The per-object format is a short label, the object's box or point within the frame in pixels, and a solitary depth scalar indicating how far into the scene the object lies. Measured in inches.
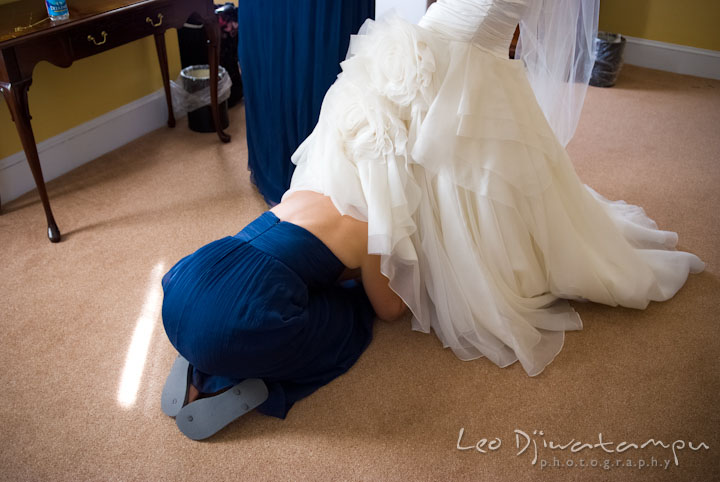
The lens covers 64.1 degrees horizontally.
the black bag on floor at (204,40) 121.6
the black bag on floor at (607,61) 143.5
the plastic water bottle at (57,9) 83.0
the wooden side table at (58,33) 78.1
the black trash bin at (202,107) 121.6
